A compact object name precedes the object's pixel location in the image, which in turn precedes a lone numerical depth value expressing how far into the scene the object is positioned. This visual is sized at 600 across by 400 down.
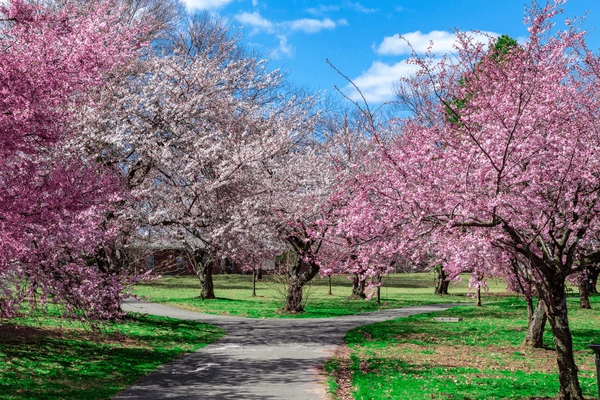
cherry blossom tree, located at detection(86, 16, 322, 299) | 15.80
